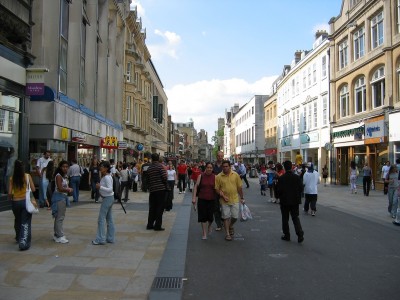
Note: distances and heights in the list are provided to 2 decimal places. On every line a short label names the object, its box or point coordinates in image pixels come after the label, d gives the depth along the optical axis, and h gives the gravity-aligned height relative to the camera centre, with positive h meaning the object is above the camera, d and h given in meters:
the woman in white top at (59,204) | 7.95 -0.78
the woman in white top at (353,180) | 22.69 -0.76
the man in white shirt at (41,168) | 13.20 -0.13
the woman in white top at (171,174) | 16.96 -0.40
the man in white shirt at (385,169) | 19.11 -0.11
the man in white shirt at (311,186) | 13.06 -0.64
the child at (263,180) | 21.11 -0.74
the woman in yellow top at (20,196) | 7.30 -0.58
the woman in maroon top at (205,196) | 8.80 -0.67
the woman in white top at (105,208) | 7.88 -0.85
